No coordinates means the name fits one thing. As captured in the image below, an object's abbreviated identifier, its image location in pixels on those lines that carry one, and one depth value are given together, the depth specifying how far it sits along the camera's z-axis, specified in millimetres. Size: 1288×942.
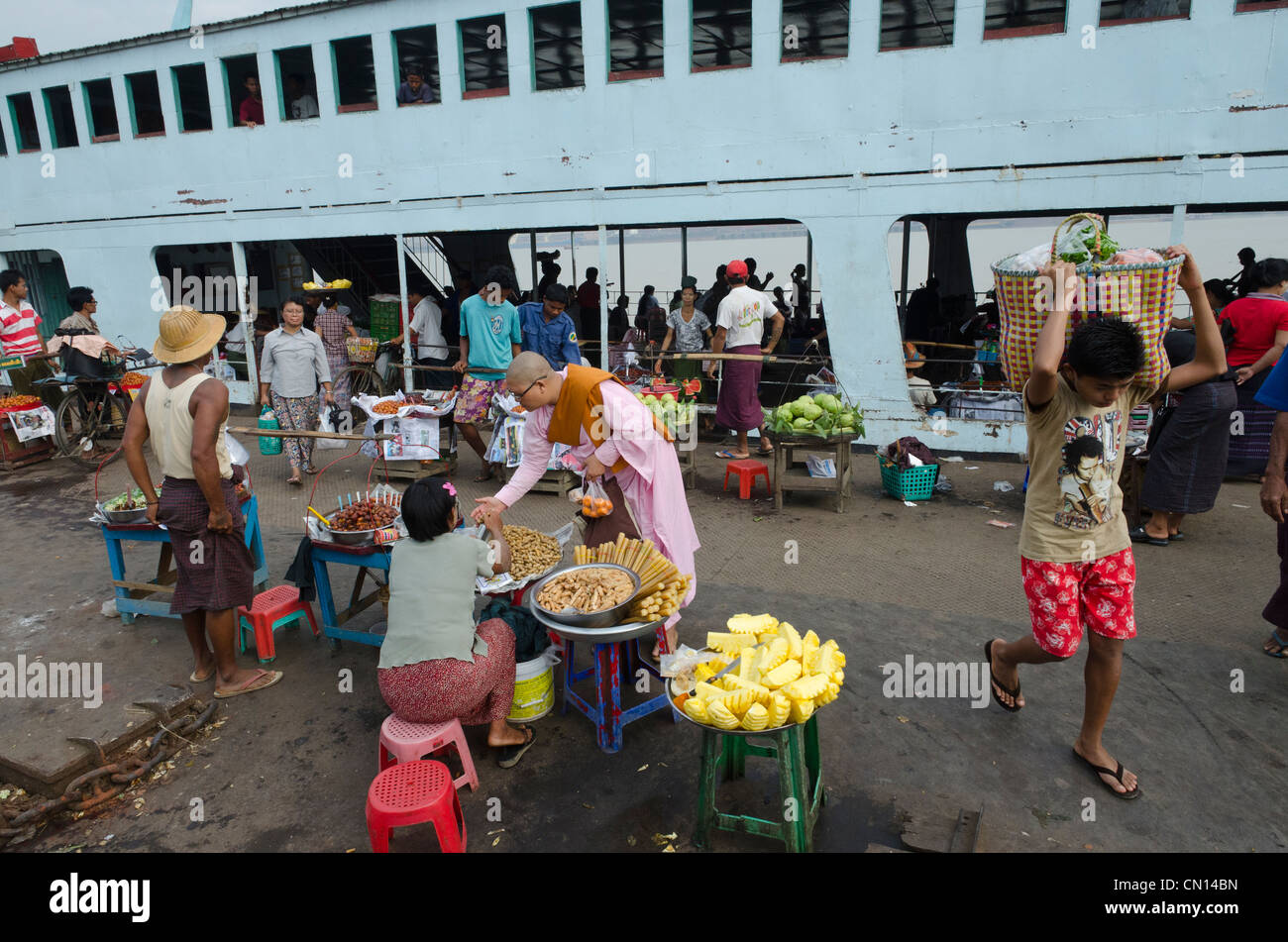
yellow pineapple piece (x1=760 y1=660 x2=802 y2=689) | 2840
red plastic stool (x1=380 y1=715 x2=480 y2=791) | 3287
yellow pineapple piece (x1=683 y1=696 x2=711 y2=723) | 2755
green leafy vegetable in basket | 3066
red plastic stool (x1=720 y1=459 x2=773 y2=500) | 7992
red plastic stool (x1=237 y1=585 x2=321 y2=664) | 4715
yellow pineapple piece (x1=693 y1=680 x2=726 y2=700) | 2791
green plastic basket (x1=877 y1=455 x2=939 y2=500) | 7648
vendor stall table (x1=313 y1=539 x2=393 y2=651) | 4602
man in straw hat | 4148
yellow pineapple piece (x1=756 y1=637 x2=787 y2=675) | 3000
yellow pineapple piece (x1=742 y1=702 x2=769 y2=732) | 2697
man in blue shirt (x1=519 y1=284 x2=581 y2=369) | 8375
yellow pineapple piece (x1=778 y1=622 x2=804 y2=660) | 3141
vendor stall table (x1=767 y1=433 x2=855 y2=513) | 7359
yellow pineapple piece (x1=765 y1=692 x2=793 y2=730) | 2695
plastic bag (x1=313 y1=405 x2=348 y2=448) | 8934
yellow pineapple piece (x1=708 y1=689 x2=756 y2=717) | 2717
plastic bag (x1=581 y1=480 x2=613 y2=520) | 4113
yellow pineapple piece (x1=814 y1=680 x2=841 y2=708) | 2836
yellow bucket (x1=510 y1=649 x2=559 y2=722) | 3916
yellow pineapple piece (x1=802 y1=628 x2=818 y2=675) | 3053
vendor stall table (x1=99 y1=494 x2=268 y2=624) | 5023
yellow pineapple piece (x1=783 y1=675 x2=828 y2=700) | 2752
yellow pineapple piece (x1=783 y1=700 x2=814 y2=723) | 2729
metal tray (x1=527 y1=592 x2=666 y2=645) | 3293
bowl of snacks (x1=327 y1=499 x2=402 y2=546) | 4520
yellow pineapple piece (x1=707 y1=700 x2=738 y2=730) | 2707
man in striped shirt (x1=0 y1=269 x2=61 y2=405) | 9555
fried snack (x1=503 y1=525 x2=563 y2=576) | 4473
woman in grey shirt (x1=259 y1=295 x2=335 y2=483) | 8422
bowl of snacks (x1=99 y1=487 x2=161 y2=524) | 4969
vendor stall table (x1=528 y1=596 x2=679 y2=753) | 3320
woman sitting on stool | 3357
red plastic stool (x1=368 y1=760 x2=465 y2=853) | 2863
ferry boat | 7867
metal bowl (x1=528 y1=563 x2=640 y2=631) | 3318
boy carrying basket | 3037
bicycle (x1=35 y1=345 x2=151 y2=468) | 10188
